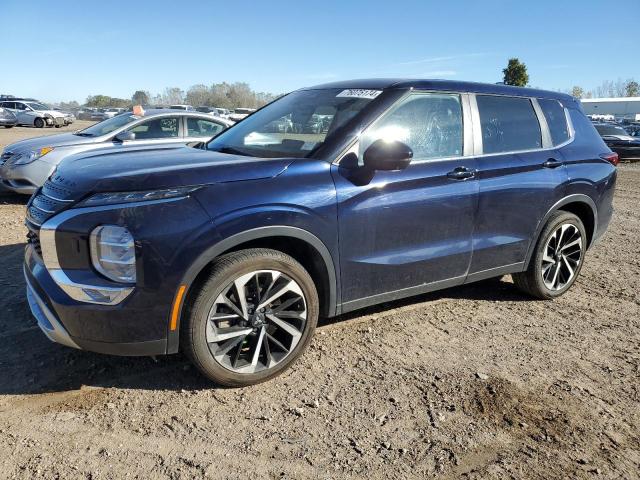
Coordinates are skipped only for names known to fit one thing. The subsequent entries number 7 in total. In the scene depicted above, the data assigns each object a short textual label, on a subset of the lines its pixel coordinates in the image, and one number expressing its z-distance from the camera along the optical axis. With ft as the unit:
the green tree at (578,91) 465.39
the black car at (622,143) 63.52
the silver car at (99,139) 25.16
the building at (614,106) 308.40
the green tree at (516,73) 184.75
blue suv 8.94
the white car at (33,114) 111.45
